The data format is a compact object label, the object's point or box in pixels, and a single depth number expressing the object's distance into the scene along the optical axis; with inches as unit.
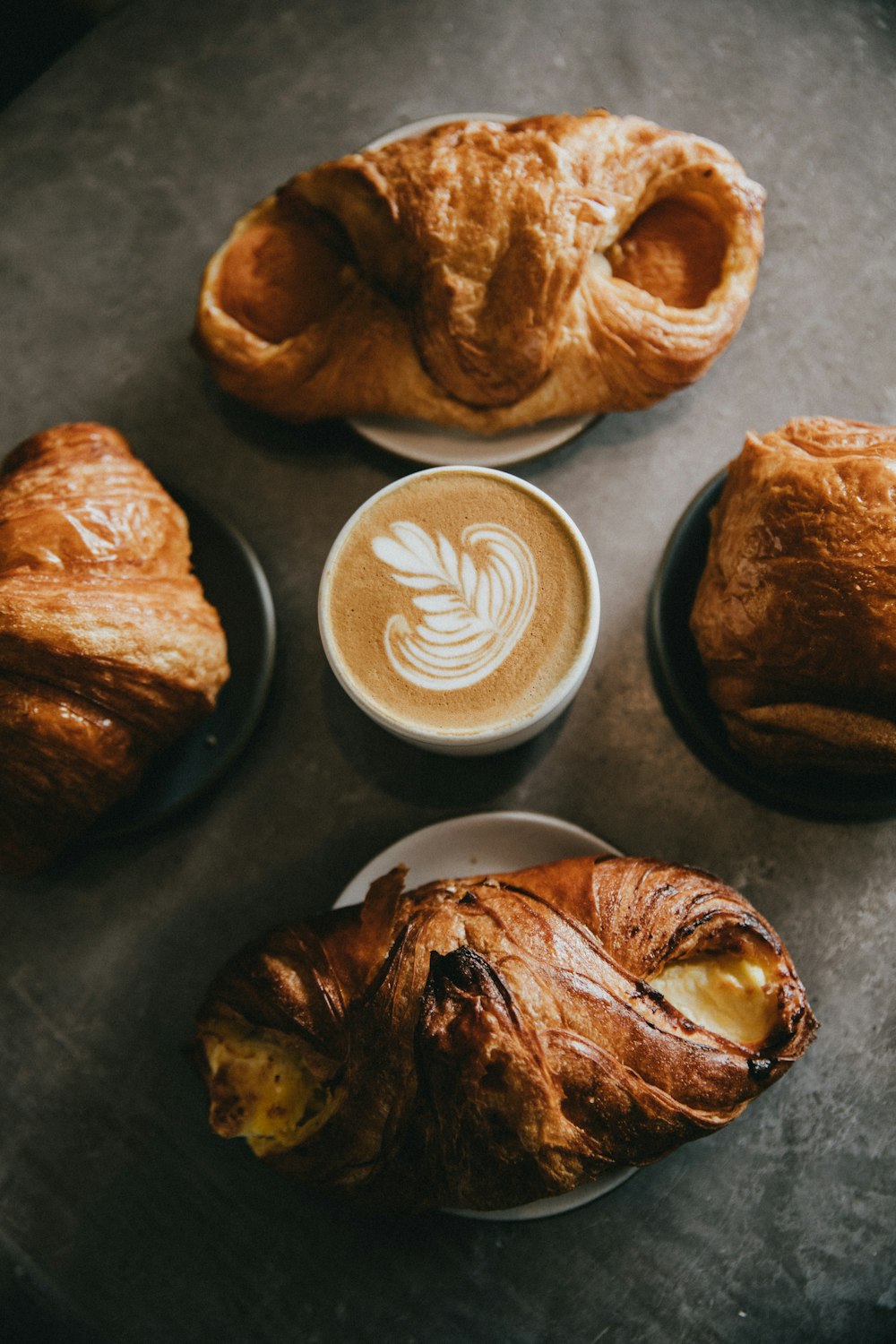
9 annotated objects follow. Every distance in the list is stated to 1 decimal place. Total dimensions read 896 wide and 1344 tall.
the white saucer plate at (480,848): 19.2
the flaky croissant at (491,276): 19.3
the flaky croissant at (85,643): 18.8
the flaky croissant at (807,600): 17.5
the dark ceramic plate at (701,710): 19.6
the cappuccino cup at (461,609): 18.1
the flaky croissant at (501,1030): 16.8
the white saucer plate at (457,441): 20.4
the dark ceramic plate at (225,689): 20.3
